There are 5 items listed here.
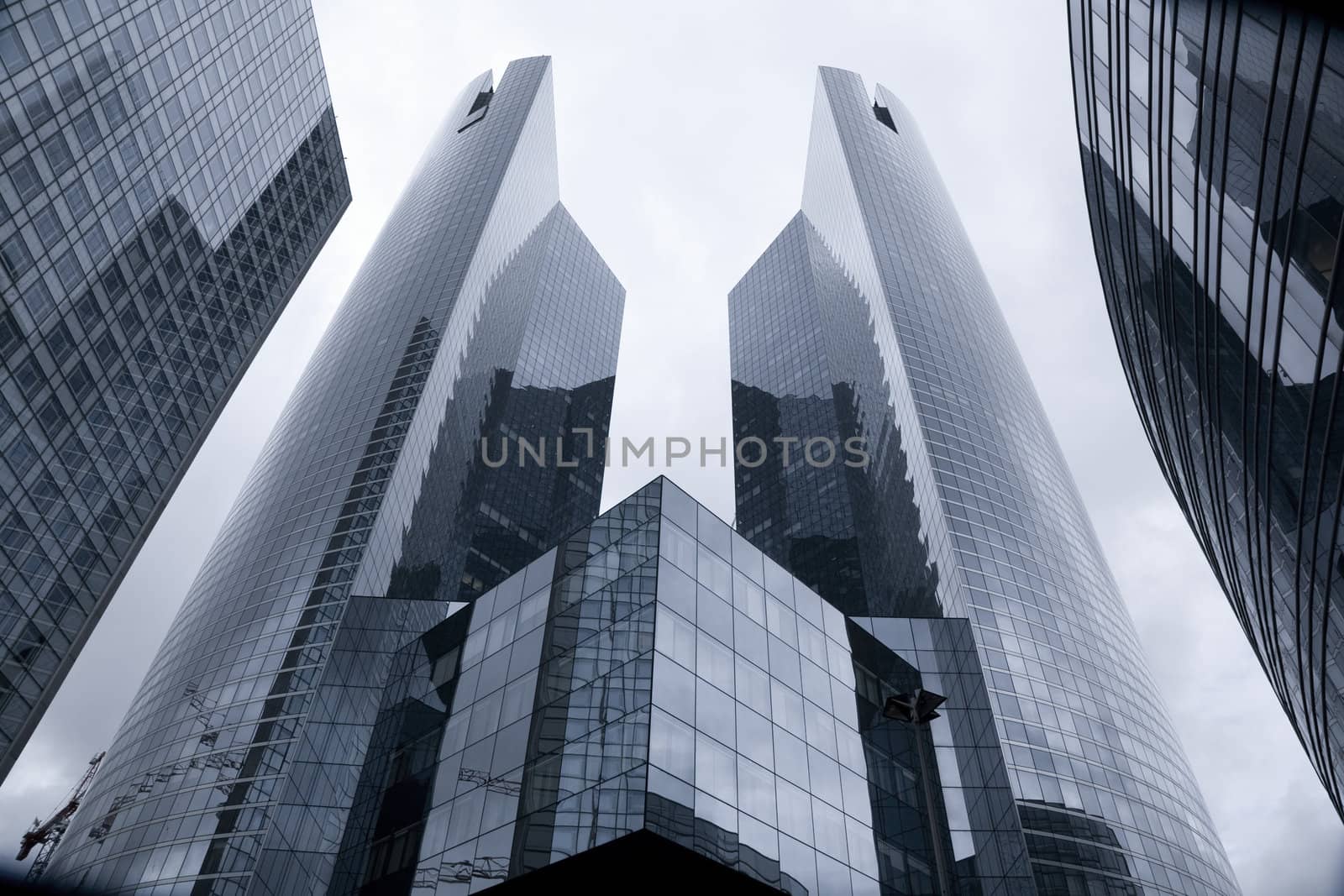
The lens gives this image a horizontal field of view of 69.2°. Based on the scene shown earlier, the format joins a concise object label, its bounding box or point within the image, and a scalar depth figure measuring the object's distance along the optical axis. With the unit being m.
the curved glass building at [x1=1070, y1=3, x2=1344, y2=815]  23.25
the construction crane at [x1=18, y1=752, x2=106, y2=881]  152.88
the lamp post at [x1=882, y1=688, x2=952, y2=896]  22.23
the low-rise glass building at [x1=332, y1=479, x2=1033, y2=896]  35.41
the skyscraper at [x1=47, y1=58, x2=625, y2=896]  65.69
